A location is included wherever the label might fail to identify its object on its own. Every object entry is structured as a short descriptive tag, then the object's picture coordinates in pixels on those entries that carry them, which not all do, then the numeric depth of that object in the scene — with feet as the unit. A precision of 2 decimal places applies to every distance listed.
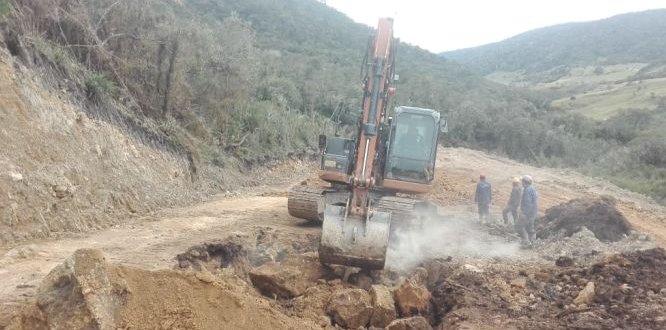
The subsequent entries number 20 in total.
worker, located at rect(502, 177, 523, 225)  39.60
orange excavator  23.85
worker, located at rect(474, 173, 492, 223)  42.50
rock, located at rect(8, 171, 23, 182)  28.09
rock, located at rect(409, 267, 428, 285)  25.68
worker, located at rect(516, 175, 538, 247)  36.14
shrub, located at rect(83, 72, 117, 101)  38.75
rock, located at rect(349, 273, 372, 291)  24.89
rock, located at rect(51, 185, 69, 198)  30.21
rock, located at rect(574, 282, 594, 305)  22.31
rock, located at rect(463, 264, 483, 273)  26.40
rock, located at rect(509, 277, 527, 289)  24.79
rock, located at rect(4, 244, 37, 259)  24.32
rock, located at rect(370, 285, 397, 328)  21.18
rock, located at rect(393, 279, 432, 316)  22.12
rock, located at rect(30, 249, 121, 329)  14.99
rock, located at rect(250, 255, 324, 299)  22.95
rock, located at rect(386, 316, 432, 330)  19.92
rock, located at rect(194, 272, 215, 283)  17.84
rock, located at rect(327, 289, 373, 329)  20.88
